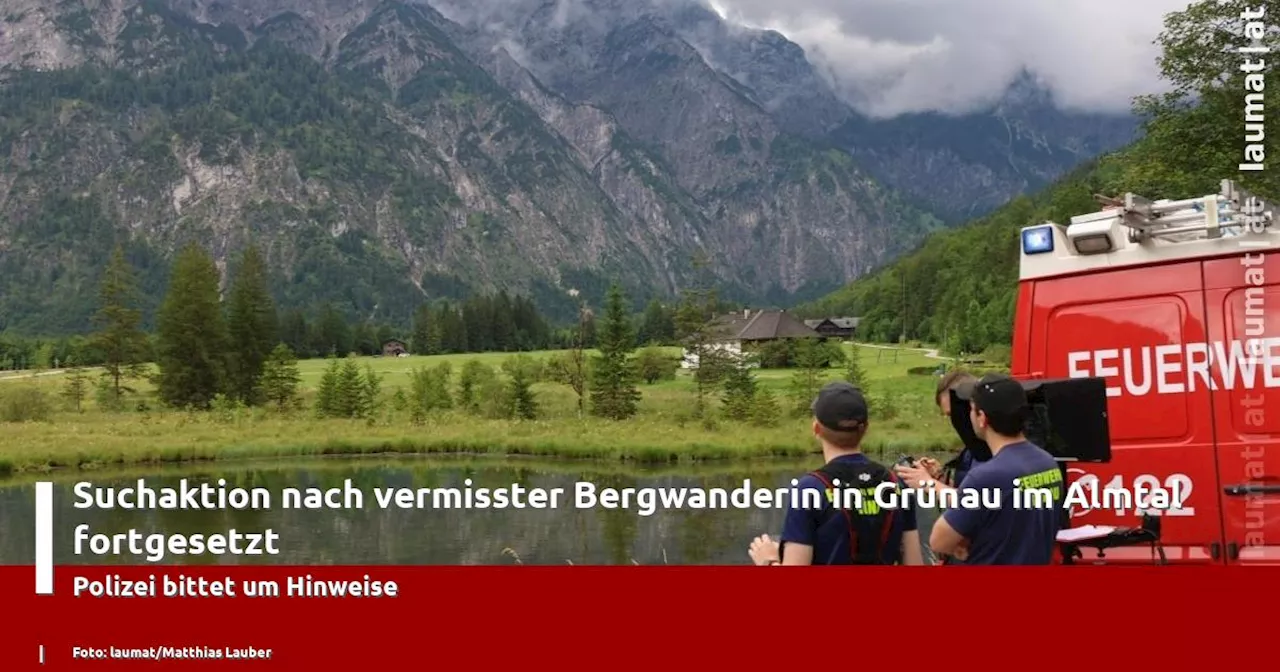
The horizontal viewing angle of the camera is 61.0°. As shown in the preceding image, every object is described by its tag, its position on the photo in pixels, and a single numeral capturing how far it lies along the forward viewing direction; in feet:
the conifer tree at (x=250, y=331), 218.79
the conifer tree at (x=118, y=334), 222.28
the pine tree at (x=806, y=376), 173.97
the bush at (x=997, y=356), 189.69
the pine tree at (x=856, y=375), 159.89
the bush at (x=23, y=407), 181.27
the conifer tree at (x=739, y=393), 162.99
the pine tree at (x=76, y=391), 216.95
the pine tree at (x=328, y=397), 184.44
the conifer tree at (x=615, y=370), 174.99
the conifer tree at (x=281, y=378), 208.03
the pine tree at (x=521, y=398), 175.42
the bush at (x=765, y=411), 157.69
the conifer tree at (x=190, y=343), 214.90
